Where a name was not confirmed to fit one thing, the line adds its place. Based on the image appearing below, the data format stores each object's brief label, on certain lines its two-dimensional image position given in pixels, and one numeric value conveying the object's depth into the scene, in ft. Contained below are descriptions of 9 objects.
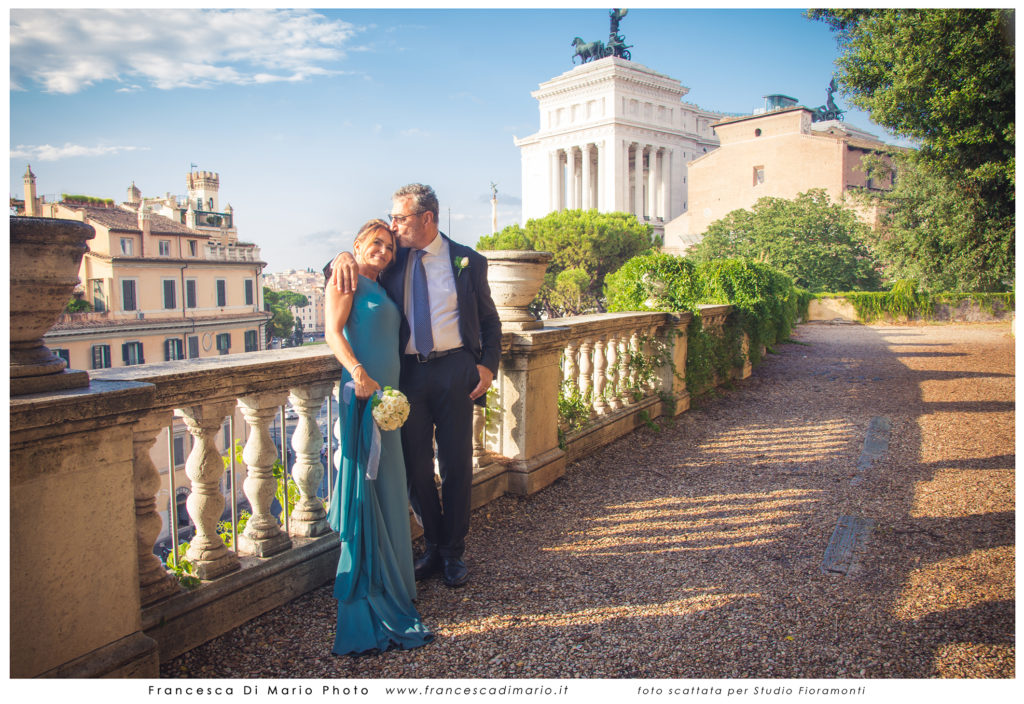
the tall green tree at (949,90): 28.04
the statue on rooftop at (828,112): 256.73
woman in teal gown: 9.43
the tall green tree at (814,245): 118.73
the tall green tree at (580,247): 161.68
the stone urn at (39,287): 6.73
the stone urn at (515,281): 15.48
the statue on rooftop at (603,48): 271.90
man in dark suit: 11.03
